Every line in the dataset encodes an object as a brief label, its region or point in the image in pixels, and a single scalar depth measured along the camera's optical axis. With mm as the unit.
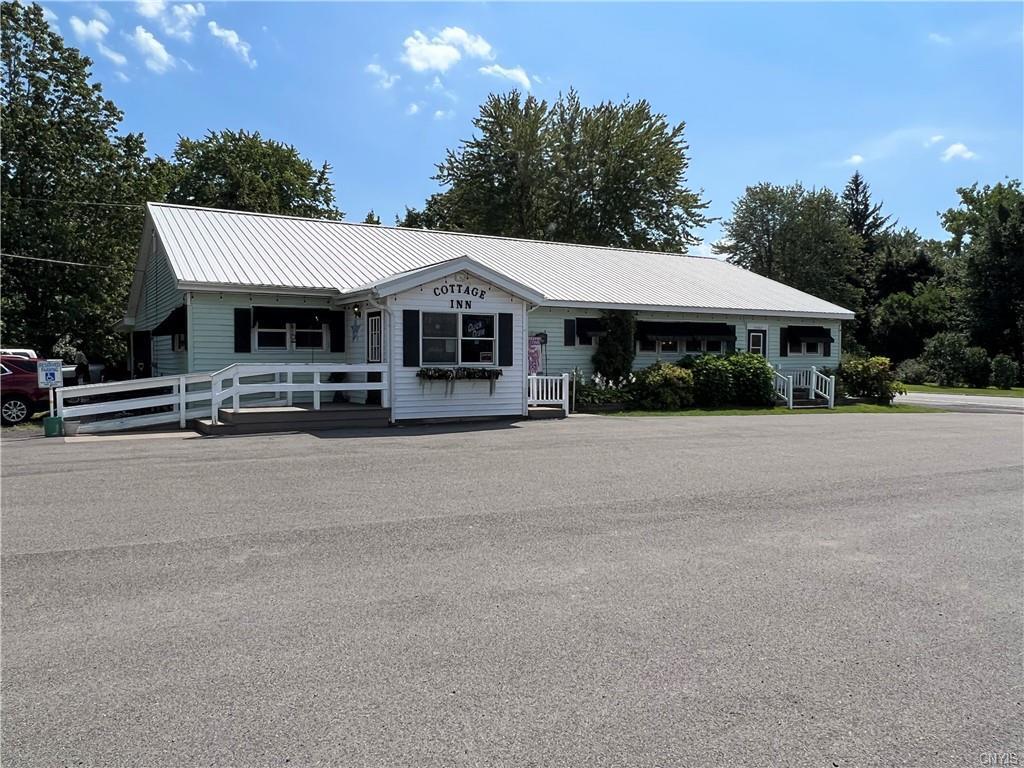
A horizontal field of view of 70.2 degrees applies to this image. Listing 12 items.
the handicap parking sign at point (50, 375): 13213
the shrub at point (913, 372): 40906
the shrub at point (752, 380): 21906
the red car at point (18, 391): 15145
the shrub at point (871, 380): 24984
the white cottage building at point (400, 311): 15852
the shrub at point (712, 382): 21578
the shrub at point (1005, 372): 36750
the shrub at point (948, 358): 38875
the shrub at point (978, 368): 38156
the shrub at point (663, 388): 20469
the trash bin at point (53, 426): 12864
